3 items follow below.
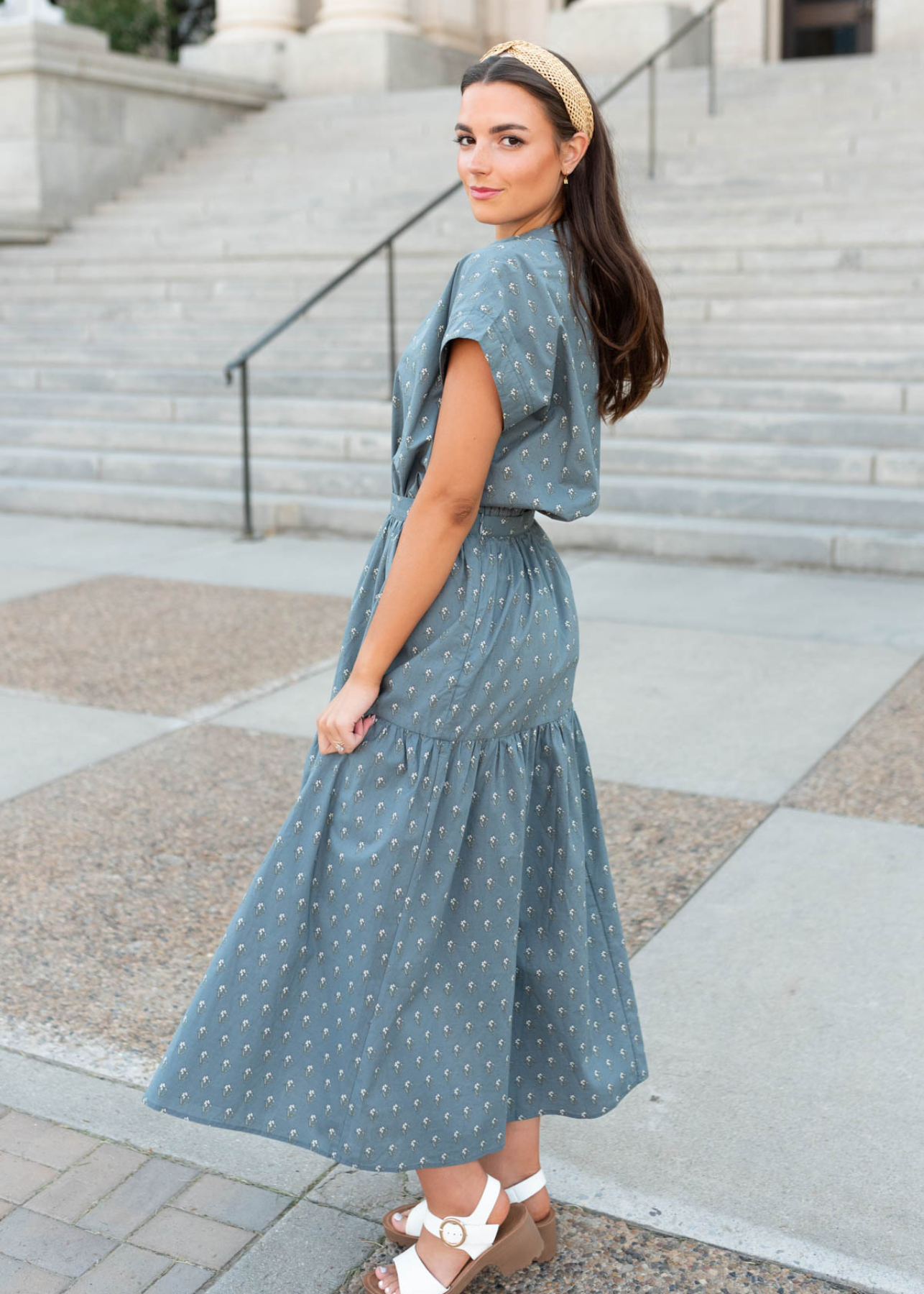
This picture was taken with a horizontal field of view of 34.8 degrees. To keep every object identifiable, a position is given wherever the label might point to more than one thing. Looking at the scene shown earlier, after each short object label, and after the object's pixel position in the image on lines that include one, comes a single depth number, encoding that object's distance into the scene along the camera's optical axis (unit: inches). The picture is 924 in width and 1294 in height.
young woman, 79.2
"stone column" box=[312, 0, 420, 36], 701.3
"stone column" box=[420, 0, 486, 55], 749.3
